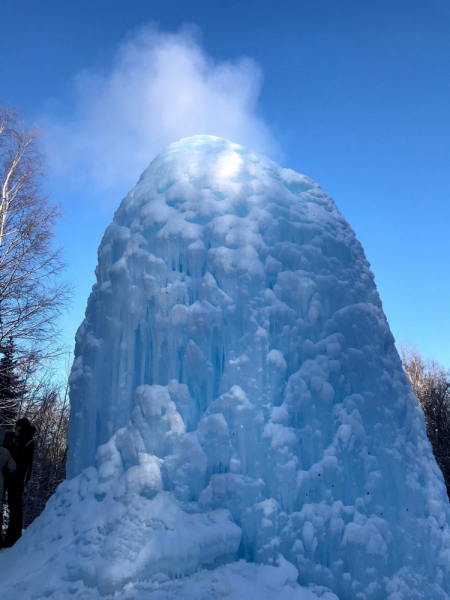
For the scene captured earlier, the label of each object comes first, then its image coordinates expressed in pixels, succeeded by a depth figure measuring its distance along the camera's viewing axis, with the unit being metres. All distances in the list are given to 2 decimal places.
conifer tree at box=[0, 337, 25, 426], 8.06
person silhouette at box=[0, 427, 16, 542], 3.65
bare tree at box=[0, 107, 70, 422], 8.22
